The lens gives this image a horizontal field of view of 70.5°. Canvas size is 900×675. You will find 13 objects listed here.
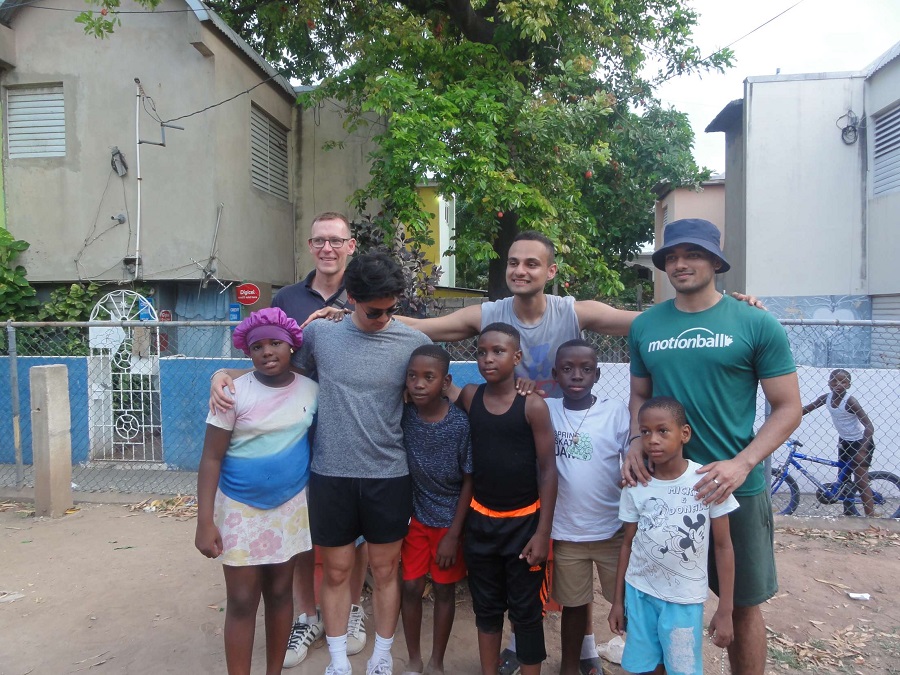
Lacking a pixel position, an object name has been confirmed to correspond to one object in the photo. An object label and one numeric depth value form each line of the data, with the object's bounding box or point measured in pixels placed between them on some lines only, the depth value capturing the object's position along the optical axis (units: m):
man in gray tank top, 2.90
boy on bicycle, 5.45
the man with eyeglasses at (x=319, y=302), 3.30
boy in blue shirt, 2.74
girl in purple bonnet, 2.56
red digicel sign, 9.37
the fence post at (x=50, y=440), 5.44
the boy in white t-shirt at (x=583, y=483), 2.74
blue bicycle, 5.50
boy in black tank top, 2.66
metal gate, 6.80
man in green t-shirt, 2.36
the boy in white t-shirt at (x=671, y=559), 2.30
